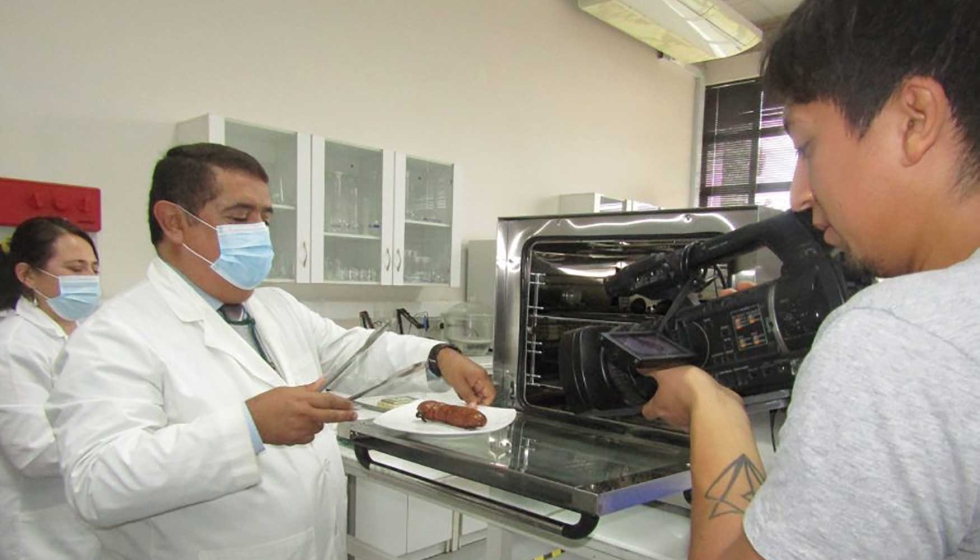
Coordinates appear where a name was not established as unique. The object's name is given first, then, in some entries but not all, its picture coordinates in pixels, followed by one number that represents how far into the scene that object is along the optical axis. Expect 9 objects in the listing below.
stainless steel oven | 0.98
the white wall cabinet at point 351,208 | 2.70
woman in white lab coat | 1.71
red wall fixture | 2.17
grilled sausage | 1.24
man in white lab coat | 1.01
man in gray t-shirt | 0.41
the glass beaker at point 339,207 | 2.92
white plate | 1.20
